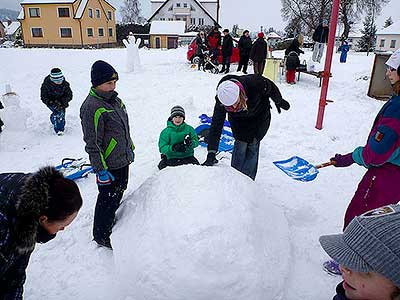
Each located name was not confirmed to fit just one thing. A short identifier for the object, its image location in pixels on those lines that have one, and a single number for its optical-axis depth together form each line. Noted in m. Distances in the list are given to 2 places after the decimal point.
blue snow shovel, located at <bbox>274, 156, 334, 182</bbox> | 3.76
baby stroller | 13.78
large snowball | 2.35
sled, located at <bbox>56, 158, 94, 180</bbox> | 4.52
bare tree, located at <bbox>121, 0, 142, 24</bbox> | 59.34
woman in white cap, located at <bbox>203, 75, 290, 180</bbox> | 3.35
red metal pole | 5.91
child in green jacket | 4.37
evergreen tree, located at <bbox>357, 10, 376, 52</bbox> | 35.12
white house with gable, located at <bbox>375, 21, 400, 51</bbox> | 36.16
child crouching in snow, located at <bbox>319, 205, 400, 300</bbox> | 1.07
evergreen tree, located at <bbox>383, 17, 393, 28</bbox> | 46.41
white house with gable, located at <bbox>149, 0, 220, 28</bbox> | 46.22
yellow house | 32.25
